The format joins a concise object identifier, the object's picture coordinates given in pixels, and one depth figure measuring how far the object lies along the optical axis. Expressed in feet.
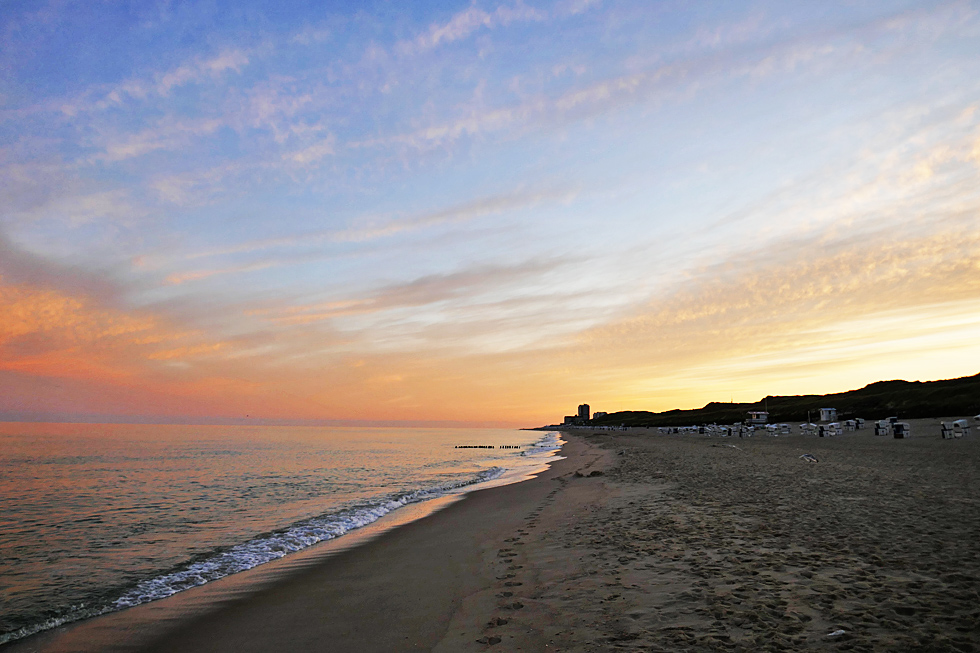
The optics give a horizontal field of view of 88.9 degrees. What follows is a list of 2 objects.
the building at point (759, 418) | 359.66
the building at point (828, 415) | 304.42
